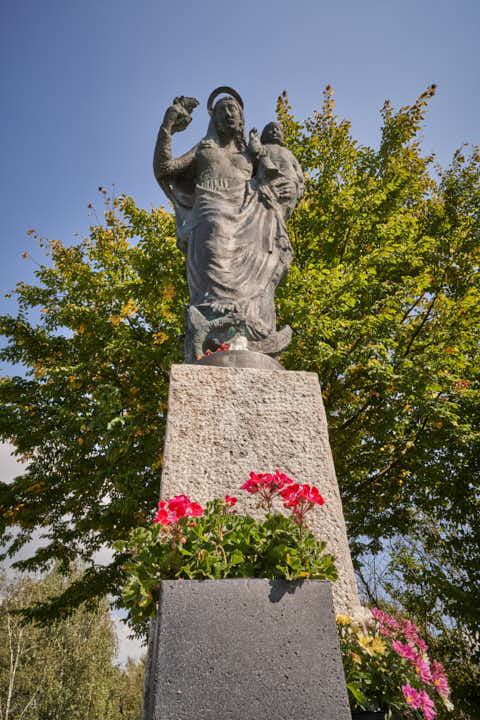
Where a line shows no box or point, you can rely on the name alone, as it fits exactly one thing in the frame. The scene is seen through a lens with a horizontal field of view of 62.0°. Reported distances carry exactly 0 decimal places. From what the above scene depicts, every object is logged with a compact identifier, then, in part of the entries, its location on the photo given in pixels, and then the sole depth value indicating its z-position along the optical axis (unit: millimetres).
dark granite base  1174
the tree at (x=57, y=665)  16797
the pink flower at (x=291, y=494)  1565
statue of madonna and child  3361
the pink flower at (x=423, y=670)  1536
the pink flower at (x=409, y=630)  1737
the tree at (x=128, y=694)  19162
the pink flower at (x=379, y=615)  1809
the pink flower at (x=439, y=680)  1606
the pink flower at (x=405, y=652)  1560
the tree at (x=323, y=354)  6453
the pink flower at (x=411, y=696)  1407
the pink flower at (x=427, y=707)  1431
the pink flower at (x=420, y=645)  1717
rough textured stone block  2203
